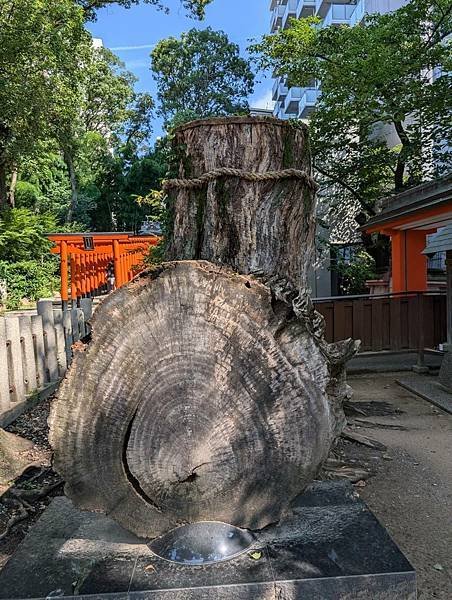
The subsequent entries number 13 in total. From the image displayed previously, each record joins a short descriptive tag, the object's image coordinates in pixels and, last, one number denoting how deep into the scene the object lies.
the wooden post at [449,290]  7.13
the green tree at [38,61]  11.21
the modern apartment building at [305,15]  21.77
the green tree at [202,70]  29.11
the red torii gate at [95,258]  11.89
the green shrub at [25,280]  16.45
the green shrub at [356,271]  13.20
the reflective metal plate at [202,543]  1.64
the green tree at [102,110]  23.25
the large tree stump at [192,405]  1.70
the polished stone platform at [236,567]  1.47
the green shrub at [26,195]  21.70
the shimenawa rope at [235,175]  2.13
